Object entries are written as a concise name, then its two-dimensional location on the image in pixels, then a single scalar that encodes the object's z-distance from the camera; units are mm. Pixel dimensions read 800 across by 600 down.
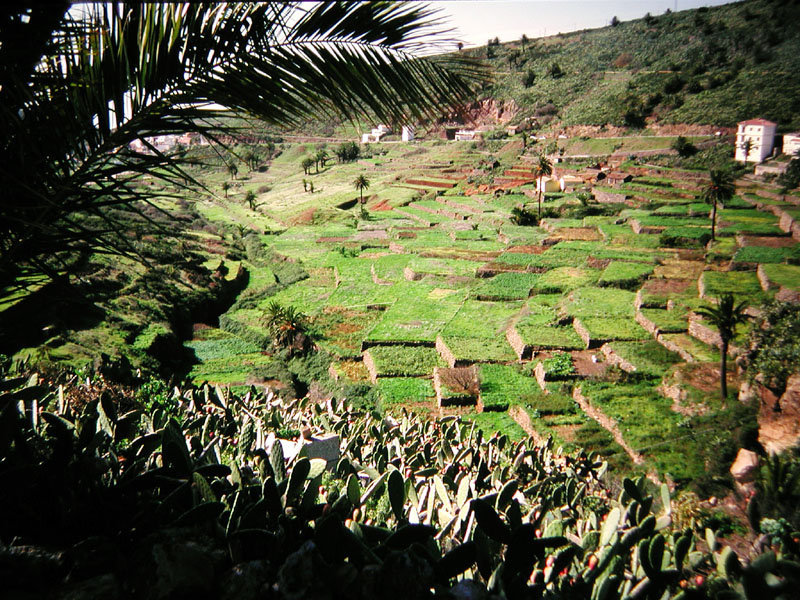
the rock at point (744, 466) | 12500
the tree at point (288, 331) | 23391
